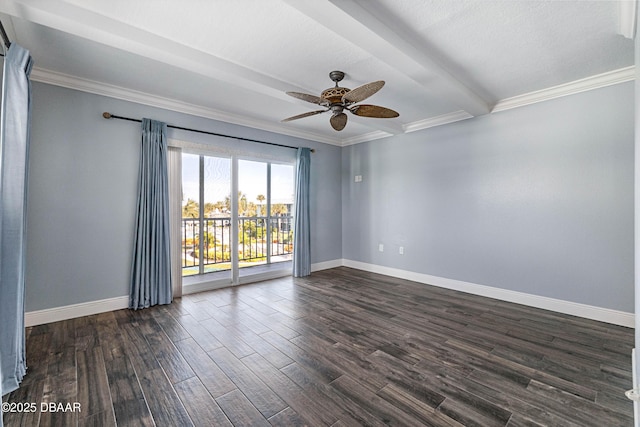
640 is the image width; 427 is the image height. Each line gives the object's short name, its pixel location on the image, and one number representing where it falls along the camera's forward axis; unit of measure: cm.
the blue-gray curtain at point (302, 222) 488
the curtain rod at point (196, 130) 319
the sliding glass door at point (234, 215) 430
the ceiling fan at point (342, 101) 248
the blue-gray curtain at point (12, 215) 180
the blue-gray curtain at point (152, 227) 334
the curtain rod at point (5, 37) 210
